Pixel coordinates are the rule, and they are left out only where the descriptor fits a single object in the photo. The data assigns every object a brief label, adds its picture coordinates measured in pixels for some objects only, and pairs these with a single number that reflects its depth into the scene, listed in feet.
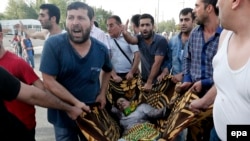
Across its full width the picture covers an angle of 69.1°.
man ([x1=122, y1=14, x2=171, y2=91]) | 9.16
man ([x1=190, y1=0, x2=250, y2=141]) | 3.04
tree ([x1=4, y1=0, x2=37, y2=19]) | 110.86
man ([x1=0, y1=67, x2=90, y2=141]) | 3.33
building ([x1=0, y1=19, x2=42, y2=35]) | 84.04
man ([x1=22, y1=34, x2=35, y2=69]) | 26.88
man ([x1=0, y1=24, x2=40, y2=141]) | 4.88
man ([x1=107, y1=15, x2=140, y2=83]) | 10.15
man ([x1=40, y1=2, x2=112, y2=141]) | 5.31
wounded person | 6.18
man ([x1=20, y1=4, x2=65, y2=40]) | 8.76
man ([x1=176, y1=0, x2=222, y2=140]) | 5.93
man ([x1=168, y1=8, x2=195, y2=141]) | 8.90
